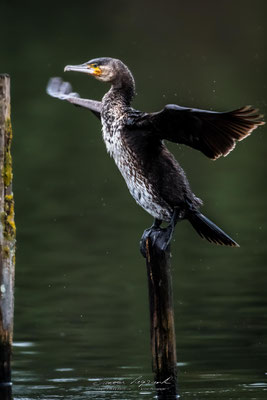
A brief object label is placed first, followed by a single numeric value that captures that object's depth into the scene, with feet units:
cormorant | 40.70
